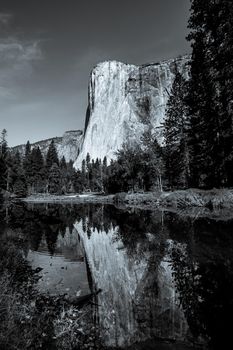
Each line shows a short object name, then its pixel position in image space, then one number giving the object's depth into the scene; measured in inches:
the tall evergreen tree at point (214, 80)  650.8
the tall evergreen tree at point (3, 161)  2169.0
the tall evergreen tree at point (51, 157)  3484.7
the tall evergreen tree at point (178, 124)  1201.4
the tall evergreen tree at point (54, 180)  3105.3
